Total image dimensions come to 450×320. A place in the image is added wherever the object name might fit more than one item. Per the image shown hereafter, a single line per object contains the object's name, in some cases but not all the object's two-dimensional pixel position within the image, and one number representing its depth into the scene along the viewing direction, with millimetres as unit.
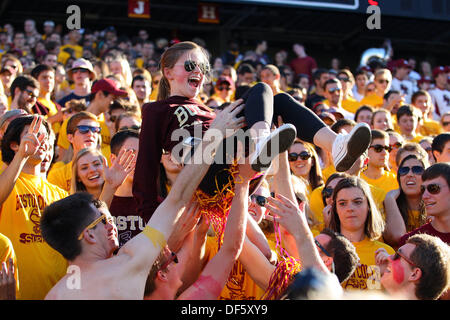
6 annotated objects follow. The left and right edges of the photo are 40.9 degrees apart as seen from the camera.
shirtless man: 2861
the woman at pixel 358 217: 4652
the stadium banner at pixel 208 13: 15672
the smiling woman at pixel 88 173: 4812
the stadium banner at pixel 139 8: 14194
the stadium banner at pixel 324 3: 11273
